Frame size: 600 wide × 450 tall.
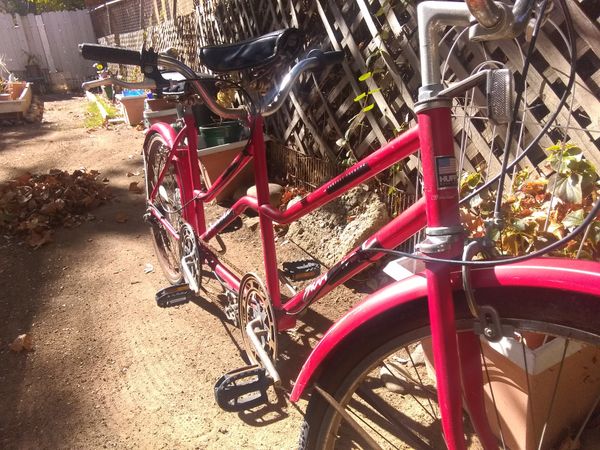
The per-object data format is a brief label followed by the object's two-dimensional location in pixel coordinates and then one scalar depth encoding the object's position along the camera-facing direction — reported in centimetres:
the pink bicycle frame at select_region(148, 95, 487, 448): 92
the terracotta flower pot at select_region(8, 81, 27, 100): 916
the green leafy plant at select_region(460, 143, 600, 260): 144
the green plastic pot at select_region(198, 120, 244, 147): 411
